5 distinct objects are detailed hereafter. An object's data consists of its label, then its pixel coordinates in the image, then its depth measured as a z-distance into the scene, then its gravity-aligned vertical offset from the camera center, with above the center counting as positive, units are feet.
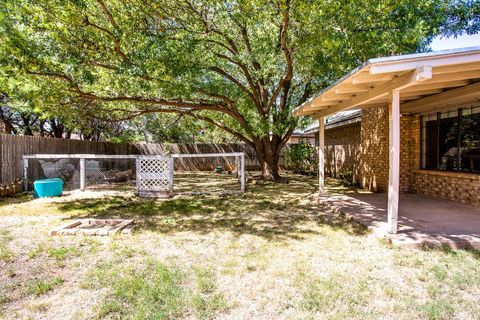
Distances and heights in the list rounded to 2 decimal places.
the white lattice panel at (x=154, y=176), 26.94 -1.96
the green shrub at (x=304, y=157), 48.62 -0.28
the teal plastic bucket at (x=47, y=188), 25.76 -3.02
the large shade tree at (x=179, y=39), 21.18 +9.59
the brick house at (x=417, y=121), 12.44 +2.76
